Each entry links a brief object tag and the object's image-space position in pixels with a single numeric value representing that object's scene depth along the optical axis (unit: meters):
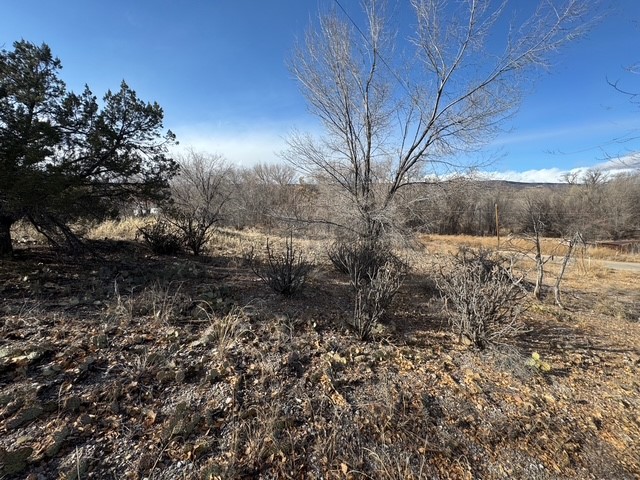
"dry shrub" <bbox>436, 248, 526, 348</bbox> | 3.17
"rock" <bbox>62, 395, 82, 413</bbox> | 1.86
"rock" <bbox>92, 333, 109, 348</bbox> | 2.58
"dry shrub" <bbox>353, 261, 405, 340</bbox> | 3.20
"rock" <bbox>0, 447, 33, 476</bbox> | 1.46
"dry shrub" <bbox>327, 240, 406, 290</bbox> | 5.24
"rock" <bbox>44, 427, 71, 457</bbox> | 1.57
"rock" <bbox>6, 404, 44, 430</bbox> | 1.71
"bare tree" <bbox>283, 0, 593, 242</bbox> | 6.60
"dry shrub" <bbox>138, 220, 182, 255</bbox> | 6.75
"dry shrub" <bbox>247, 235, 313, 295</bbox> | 4.32
